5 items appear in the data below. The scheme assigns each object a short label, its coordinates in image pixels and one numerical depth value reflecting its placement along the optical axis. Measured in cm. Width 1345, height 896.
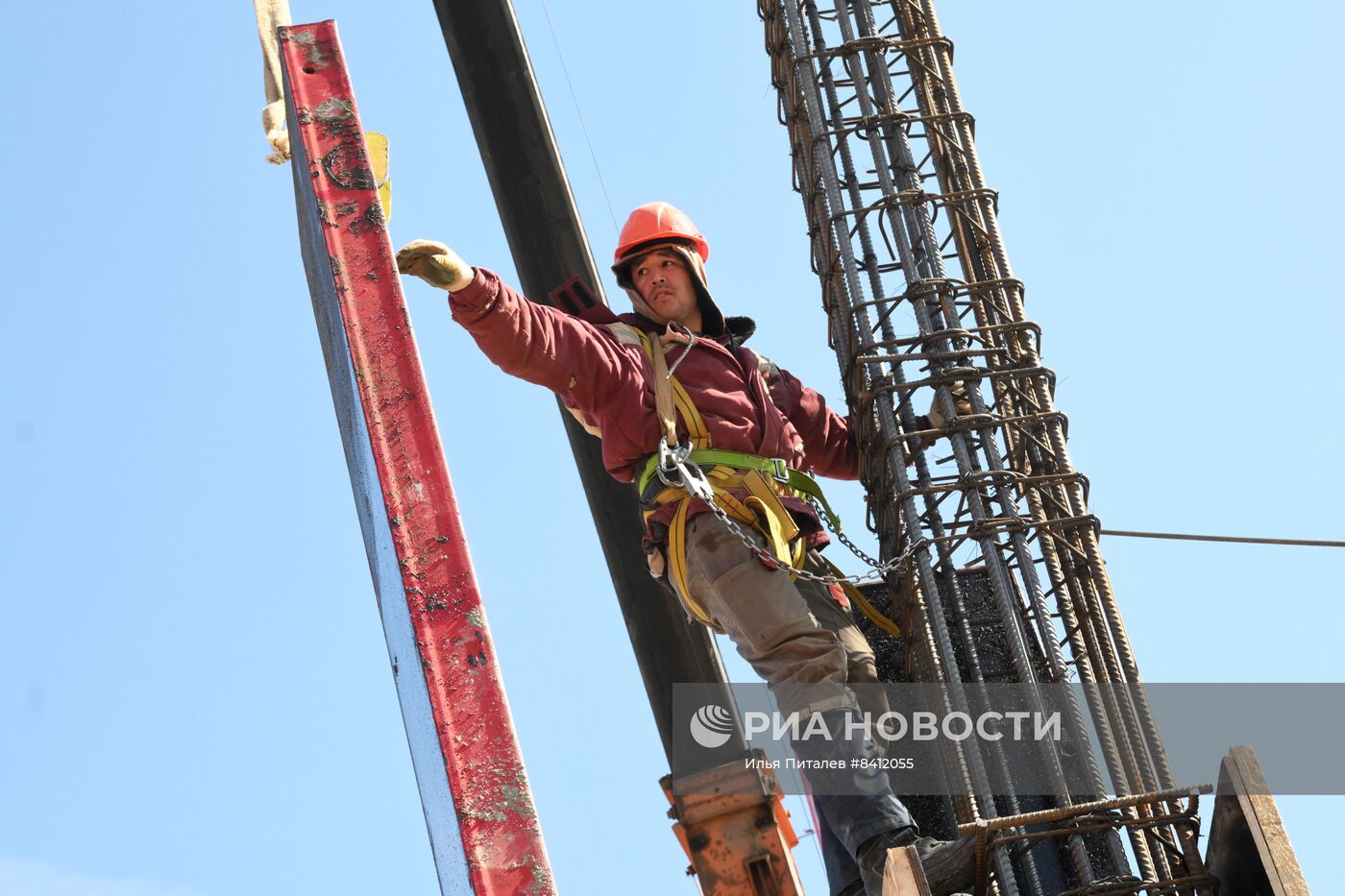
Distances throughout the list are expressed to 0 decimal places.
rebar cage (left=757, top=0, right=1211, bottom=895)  1101
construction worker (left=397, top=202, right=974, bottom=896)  1072
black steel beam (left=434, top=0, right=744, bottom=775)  1437
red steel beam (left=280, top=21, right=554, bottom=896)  756
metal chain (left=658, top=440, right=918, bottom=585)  1132
